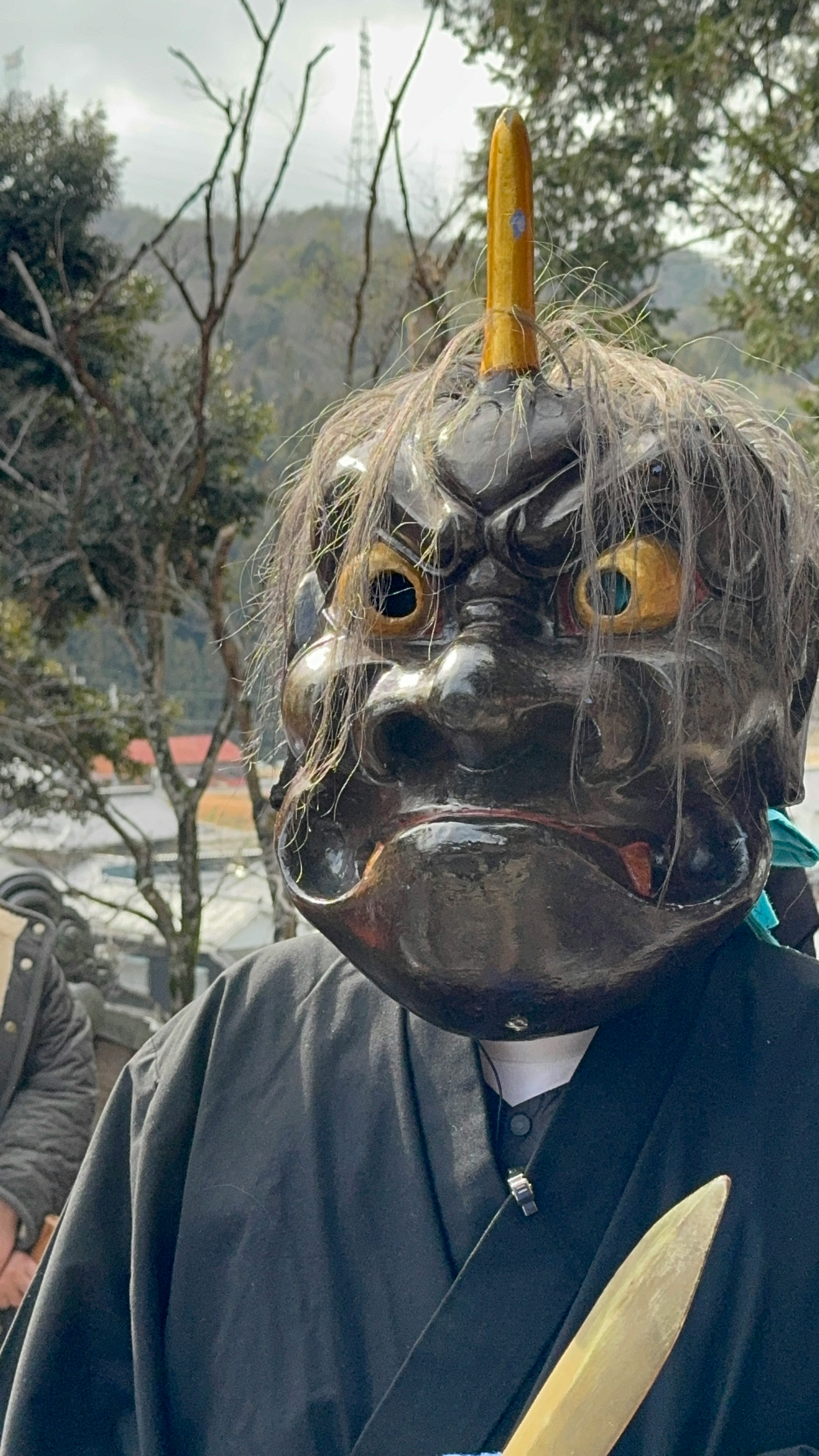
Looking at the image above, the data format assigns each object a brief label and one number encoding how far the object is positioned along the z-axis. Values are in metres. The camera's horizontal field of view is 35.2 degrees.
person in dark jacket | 2.55
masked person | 1.14
